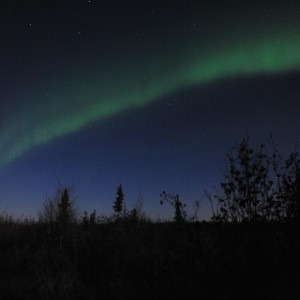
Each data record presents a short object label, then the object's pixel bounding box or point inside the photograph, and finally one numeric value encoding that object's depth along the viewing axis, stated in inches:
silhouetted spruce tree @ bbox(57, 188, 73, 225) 781.3
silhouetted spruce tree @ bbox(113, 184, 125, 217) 2659.9
